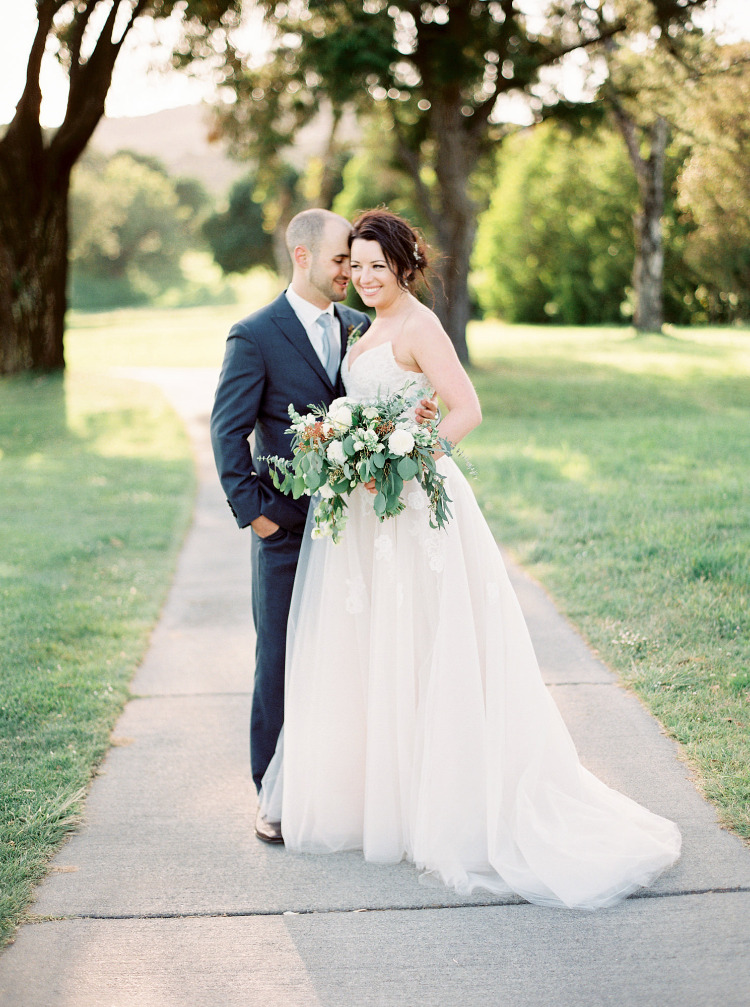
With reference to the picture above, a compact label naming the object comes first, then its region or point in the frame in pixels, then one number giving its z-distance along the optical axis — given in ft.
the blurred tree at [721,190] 62.35
